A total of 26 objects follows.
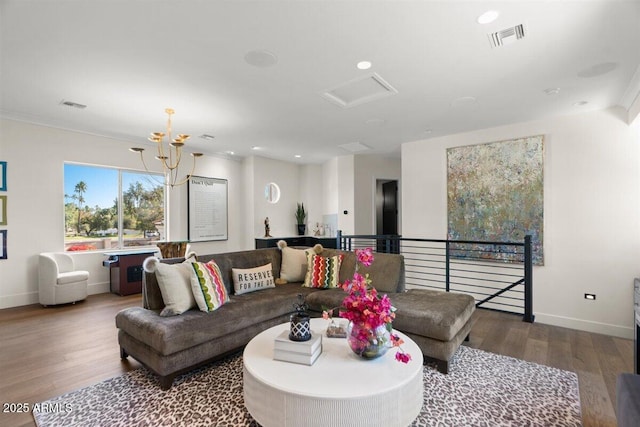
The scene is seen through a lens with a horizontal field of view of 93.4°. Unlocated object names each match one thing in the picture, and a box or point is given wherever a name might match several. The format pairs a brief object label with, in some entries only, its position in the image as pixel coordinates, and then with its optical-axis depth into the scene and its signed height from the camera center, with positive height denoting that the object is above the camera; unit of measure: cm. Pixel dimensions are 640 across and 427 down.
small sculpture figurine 696 -25
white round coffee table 150 -90
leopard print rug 191 -128
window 496 +19
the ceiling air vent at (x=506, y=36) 218 +134
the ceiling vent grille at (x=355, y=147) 568 +137
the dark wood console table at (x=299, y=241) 678 -57
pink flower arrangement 174 -54
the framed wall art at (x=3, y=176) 418 +60
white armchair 430 -94
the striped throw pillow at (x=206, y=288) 263 -64
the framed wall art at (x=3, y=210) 419 +13
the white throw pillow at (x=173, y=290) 255 -63
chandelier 567 +95
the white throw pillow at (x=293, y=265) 385 -62
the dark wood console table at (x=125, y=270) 497 -88
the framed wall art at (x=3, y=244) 420 -35
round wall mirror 719 +60
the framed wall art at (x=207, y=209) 617 +19
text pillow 327 -69
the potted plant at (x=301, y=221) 759 -10
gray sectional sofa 227 -89
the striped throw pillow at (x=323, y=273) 361 -68
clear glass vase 179 -75
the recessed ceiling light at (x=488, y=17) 200 +135
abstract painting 413 +32
